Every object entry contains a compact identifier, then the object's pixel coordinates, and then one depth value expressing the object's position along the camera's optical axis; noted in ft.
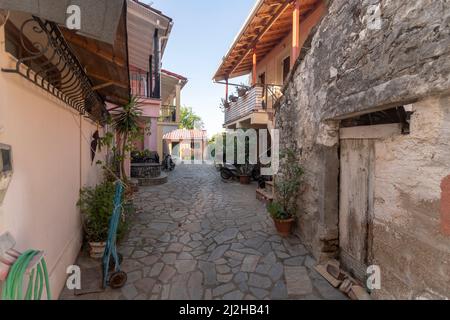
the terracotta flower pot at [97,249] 12.05
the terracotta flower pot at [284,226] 15.06
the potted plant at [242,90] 33.41
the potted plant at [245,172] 35.22
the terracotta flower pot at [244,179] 35.19
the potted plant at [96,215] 12.13
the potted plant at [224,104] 42.42
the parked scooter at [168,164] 49.55
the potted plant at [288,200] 14.62
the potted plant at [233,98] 36.85
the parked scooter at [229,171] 37.19
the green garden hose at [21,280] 4.77
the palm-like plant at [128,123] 20.63
